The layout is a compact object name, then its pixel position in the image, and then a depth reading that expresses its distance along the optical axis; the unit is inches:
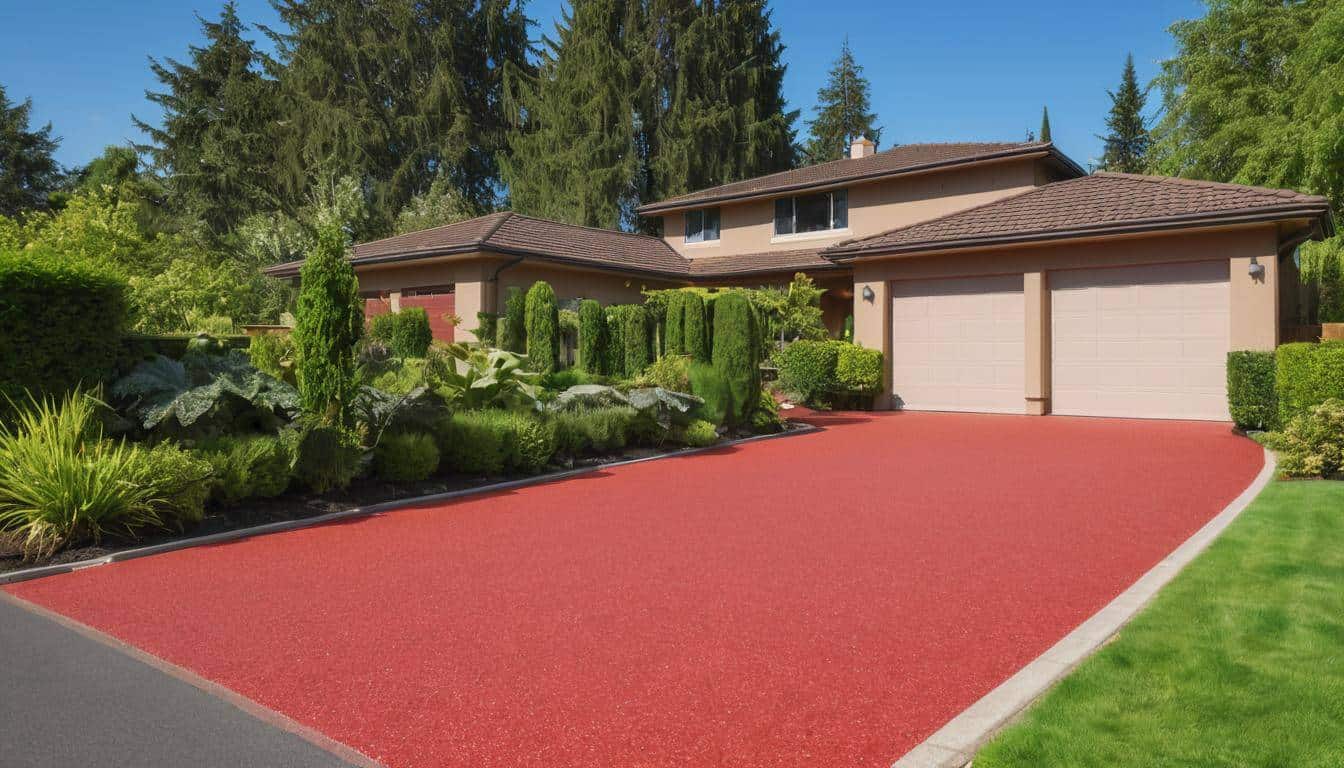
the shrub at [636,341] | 682.8
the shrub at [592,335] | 660.1
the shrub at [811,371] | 753.0
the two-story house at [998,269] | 606.9
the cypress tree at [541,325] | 660.7
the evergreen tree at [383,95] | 1502.2
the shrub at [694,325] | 636.1
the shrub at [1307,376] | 434.0
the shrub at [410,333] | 751.7
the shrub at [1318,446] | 364.2
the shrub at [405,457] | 366.6
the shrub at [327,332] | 346.3
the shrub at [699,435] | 521.7
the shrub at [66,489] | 261.7
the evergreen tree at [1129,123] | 1913.1
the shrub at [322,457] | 330.6
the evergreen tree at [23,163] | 1731.1
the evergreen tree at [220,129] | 1537.9
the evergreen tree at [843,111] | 2071.9
